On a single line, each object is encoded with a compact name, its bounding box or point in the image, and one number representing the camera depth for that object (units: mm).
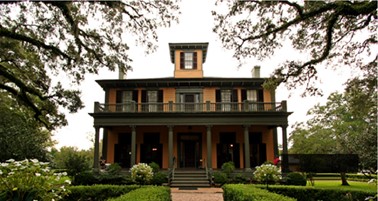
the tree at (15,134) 20234
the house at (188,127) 21906
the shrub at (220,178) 17053
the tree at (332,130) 19061
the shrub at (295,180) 16217
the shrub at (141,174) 15680
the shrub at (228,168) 18062
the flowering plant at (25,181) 5781
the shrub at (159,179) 16484
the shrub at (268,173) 14758
